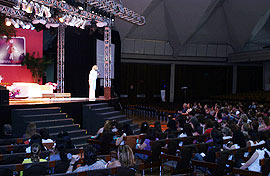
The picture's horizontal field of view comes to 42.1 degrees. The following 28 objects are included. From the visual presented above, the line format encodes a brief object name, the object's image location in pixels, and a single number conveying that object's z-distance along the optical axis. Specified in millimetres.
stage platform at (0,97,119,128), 11098
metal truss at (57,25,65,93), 18531
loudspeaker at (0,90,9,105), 11062
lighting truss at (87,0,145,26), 13786
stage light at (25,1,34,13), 12633
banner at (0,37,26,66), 18047
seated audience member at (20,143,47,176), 5273
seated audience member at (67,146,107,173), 4941
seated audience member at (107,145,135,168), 5133
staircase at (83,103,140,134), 13328
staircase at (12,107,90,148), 11125
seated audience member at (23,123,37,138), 8039
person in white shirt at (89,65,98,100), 15670
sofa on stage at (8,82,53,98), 16328
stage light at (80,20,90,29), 16034
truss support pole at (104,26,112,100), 16688
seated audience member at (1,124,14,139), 7988
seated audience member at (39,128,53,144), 7938
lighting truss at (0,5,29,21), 14797
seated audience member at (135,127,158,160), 7988
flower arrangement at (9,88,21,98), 15430
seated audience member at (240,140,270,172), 6156
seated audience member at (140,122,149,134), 9539
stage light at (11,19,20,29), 15777
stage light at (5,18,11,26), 15397
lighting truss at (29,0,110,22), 12828
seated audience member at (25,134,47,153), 6496
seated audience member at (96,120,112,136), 8812
